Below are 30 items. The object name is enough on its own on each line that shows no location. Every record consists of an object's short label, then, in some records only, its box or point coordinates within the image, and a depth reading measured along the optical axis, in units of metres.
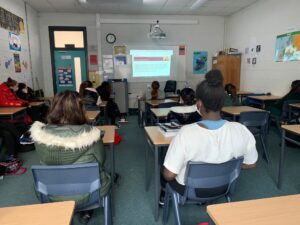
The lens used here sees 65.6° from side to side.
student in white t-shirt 1.34
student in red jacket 4.13
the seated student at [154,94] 5.16
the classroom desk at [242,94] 6.03
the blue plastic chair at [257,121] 3.14
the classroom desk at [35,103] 4.78
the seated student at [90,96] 4.38
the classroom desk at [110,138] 2.05
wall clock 7.05
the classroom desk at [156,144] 1.97
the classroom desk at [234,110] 3.31
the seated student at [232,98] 3.93
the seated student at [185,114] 2.54
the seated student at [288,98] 4.24
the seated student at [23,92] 4.85
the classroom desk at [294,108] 3.98
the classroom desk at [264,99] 4.96
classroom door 7.04
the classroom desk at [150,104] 4.39
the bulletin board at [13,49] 4.55
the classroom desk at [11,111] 3.55
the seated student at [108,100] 5.32
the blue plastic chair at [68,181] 1.33
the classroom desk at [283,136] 2.34
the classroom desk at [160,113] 3.20
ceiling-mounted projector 6.88
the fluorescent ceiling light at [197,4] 5.78
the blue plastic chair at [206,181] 1.38
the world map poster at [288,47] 4.69
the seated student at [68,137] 1.44
